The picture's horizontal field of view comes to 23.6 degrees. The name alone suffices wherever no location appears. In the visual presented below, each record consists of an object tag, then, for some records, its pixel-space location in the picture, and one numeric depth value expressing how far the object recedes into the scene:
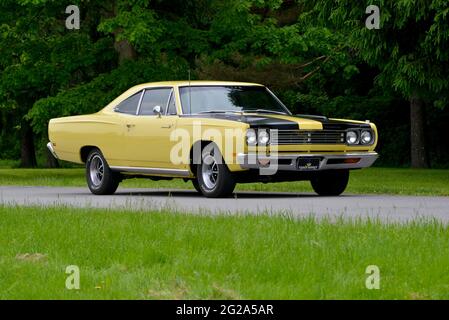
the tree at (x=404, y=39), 22.92
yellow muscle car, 15.56
